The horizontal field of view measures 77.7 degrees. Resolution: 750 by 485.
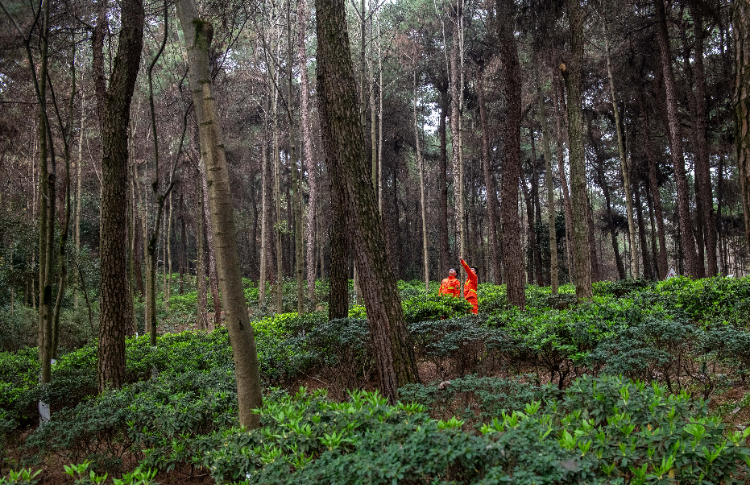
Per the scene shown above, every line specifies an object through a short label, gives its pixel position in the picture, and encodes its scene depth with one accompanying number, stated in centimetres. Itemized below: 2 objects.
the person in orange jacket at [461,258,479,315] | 1027
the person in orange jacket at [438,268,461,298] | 1118
